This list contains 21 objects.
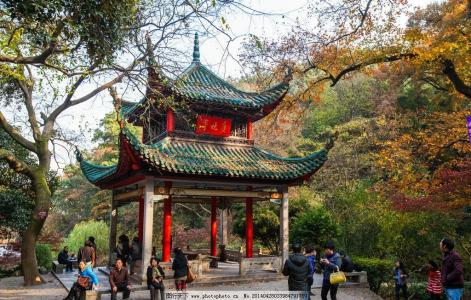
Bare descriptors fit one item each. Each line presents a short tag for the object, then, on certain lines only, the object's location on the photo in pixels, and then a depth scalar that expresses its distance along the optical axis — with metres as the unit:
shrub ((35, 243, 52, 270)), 16.61
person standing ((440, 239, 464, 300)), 6.56
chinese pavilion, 11.23
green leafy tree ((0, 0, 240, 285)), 5.85
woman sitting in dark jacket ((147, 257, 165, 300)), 9.15
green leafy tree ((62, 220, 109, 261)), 23.83
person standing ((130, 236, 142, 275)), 11.93
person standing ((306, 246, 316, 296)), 8.83
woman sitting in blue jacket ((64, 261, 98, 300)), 8.86
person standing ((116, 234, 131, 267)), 12.81
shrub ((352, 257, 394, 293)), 12.04
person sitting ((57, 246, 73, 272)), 15.45
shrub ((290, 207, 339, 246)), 15.66
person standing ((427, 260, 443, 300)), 8.59
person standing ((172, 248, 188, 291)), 9.38
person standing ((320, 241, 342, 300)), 7.95
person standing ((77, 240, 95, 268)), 11.45
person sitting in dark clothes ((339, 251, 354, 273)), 8.91
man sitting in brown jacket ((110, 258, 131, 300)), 9.27
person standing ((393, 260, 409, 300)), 10.32
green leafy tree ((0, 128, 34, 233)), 14.96
